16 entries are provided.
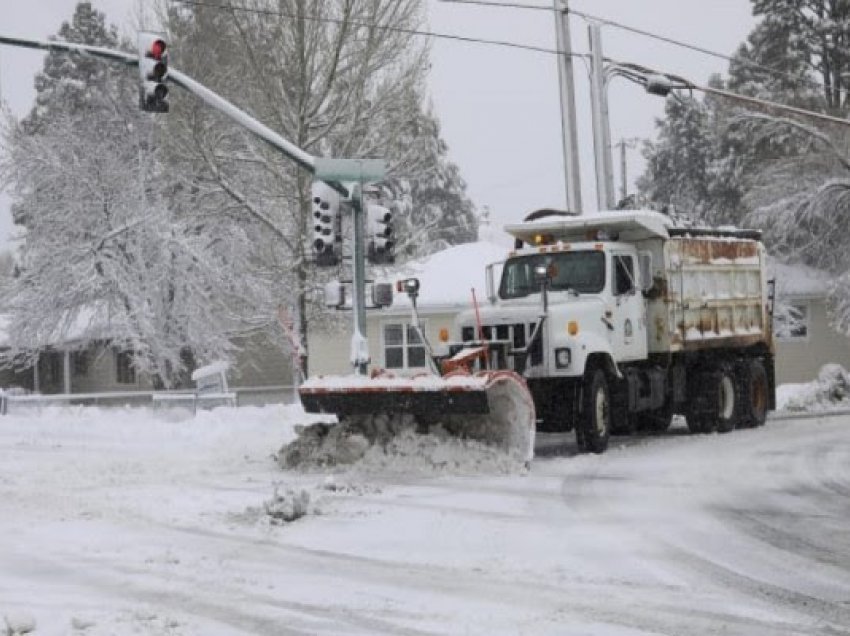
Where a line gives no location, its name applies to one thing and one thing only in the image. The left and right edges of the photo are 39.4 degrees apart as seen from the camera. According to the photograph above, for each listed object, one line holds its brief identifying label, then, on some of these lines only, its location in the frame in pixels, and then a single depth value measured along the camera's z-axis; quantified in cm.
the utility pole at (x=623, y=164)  5185
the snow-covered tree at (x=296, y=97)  2397
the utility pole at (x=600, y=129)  2238
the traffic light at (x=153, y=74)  1620
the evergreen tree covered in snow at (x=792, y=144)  3241
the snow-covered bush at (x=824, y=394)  2388
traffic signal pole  1655
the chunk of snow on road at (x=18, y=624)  618
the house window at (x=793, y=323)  3500
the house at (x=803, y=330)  3484
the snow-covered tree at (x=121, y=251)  2947
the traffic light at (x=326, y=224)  1709
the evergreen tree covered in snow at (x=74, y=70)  4314
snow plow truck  1321
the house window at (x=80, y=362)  3928
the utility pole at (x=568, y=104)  2217
